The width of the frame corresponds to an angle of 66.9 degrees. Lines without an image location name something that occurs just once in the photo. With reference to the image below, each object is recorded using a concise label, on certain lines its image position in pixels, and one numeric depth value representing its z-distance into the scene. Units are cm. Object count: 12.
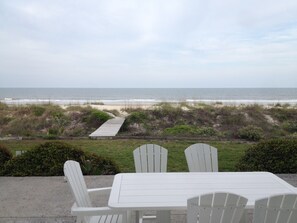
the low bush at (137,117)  796
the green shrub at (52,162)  344
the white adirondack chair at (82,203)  153
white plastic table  144
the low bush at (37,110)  890
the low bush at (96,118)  827
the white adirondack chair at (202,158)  259
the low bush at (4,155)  354
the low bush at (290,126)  744
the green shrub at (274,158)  336
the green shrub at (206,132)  656
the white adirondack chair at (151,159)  257
